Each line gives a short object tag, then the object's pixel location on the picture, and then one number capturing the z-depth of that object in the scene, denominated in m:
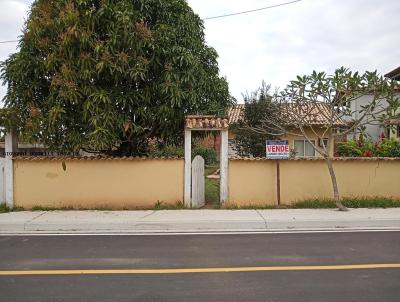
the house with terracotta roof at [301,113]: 12.65
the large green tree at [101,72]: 11.72
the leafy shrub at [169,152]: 22.92
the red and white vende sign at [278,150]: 12.79
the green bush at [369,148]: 16.84
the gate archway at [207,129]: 12.50
